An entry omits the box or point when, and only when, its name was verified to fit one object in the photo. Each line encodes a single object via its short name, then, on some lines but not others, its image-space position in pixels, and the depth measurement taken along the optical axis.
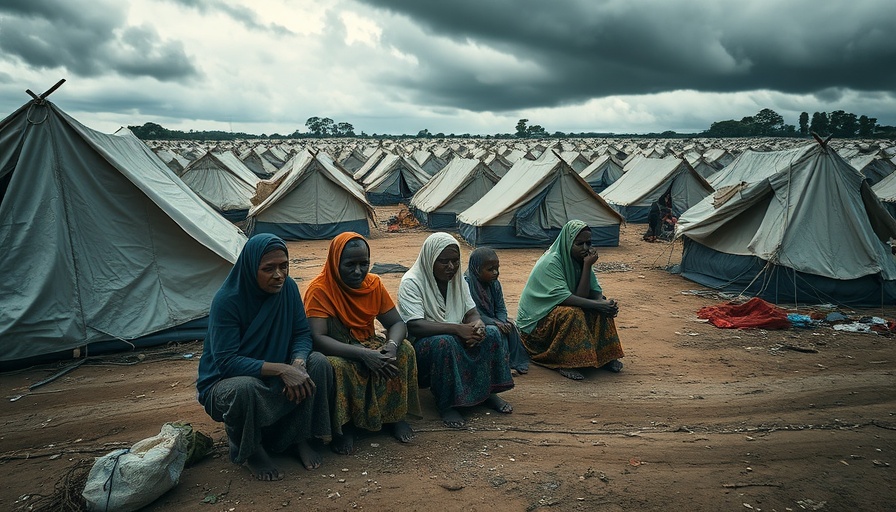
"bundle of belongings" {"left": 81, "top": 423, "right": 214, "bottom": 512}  2.64
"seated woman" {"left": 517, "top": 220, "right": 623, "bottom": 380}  4.80
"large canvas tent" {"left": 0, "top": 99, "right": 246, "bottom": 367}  5.02
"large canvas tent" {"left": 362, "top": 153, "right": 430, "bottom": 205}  23.11
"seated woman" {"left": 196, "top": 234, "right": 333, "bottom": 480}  2.98
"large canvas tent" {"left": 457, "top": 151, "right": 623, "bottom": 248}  12.58
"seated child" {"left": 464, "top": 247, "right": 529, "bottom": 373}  4.44
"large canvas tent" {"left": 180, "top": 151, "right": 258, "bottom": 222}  16.88
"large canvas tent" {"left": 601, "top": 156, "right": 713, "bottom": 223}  16.67
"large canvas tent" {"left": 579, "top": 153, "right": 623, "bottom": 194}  24.16
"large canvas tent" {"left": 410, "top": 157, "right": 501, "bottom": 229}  16.14
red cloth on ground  6.59
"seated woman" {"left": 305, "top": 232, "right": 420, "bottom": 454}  3.33
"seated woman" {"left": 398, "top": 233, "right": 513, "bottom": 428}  3.80
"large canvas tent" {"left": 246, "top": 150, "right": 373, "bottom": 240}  13.47
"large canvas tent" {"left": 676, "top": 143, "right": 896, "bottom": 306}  7.63
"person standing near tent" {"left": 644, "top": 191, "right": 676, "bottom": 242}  14.00
